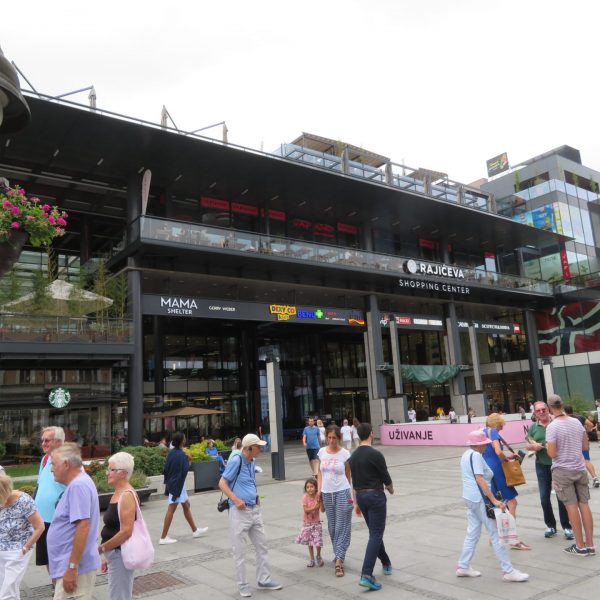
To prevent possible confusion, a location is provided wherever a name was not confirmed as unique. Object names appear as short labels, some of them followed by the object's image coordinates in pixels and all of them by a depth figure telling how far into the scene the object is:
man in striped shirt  6.38
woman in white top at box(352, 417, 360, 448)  23.53
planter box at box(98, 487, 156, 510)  11.02
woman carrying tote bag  4.26
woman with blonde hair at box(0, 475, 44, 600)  4.37
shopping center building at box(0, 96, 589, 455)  21.81
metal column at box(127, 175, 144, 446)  22.06
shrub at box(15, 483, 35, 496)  10.06
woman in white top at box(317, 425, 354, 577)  6.31
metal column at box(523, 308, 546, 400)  38.69
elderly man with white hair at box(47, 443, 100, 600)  4.09
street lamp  5.91
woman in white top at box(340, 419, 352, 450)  22.11
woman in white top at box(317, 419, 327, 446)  20.98
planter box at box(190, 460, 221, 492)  14.73
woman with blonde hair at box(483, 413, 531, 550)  7.00
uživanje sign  24.39
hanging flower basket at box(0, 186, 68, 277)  5.78
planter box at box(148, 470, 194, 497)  14.16
